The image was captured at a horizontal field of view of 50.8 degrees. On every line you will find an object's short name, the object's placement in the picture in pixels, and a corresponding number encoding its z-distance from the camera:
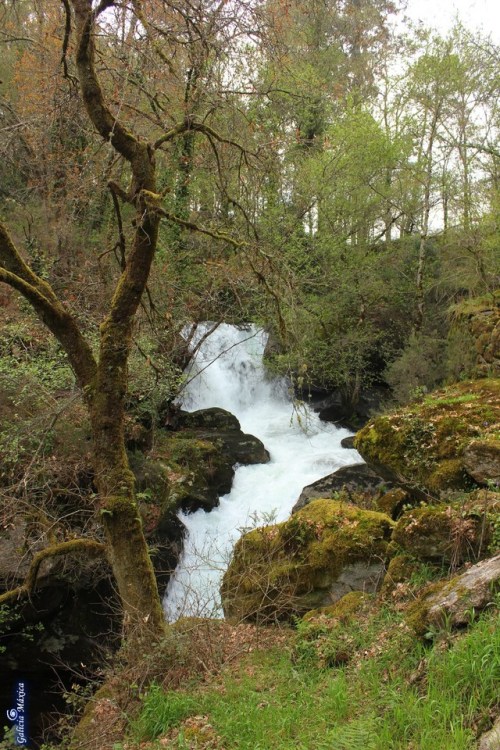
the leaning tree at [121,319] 4.61
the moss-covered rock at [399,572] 5.04
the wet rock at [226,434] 12.35
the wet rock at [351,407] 15.31
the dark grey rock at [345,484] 9.90
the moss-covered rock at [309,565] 5.88
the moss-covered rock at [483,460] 5.51
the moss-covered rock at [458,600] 3.26
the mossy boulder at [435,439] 5.98
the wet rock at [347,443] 13.33
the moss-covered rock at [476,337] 10.27
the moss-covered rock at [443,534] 4.47
